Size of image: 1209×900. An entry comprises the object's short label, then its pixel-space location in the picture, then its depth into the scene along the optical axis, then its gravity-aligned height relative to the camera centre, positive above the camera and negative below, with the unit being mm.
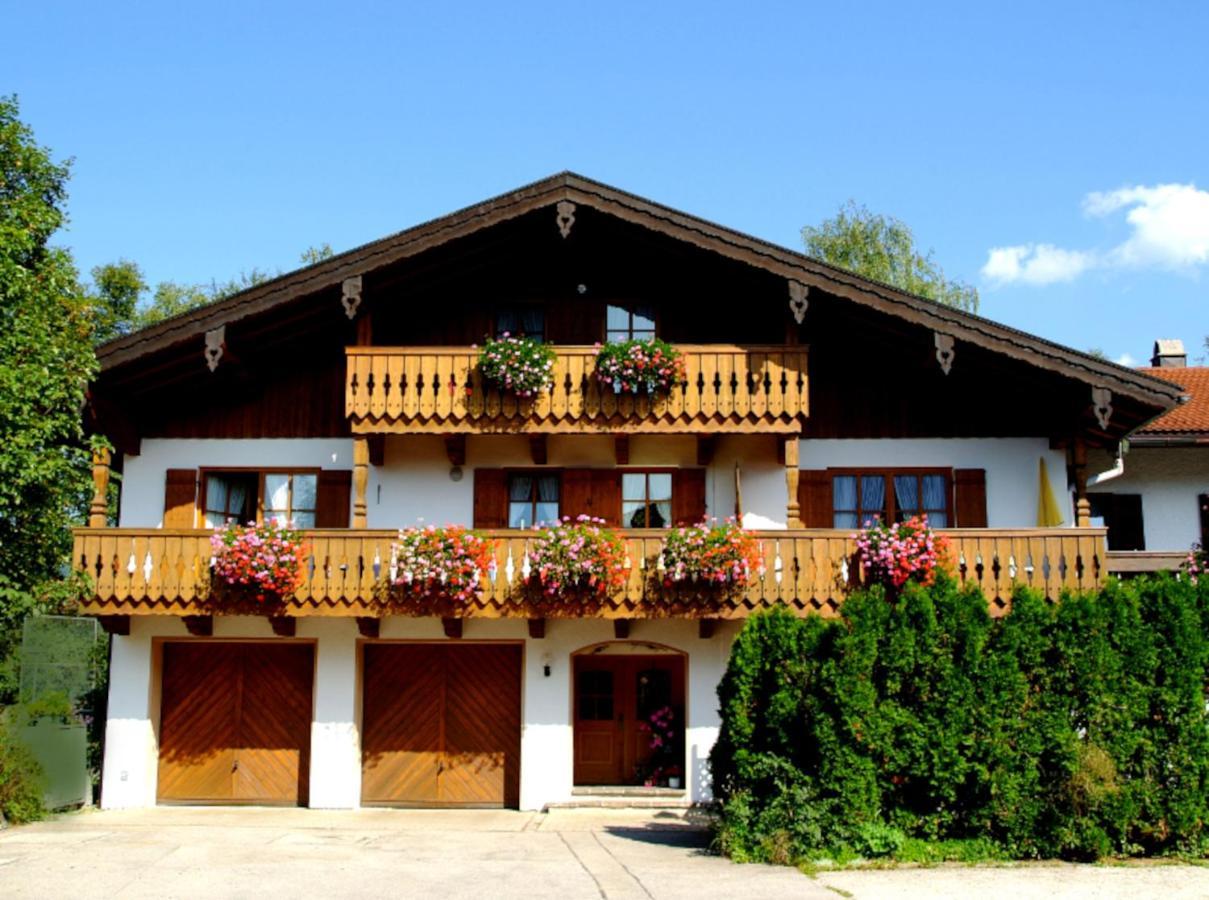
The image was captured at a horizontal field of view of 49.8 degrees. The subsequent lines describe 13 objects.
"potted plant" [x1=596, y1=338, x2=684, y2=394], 18000 +3196
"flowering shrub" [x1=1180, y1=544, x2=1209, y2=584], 15836 +449
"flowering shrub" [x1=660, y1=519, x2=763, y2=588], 16969 +547
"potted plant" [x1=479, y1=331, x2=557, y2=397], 18031 +3206
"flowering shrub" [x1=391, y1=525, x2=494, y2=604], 17094 +452
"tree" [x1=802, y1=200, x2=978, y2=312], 35469 +9299
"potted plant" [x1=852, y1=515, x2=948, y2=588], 16828 +598
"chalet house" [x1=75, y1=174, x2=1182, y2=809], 17781 +1911
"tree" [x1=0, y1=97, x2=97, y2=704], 15727 +2380
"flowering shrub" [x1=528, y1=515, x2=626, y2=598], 17047 +482
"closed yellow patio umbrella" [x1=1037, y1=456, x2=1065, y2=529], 18391 +1299
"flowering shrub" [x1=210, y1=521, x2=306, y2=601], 17172 +493
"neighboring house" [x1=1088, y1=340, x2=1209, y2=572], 21484 +1714
